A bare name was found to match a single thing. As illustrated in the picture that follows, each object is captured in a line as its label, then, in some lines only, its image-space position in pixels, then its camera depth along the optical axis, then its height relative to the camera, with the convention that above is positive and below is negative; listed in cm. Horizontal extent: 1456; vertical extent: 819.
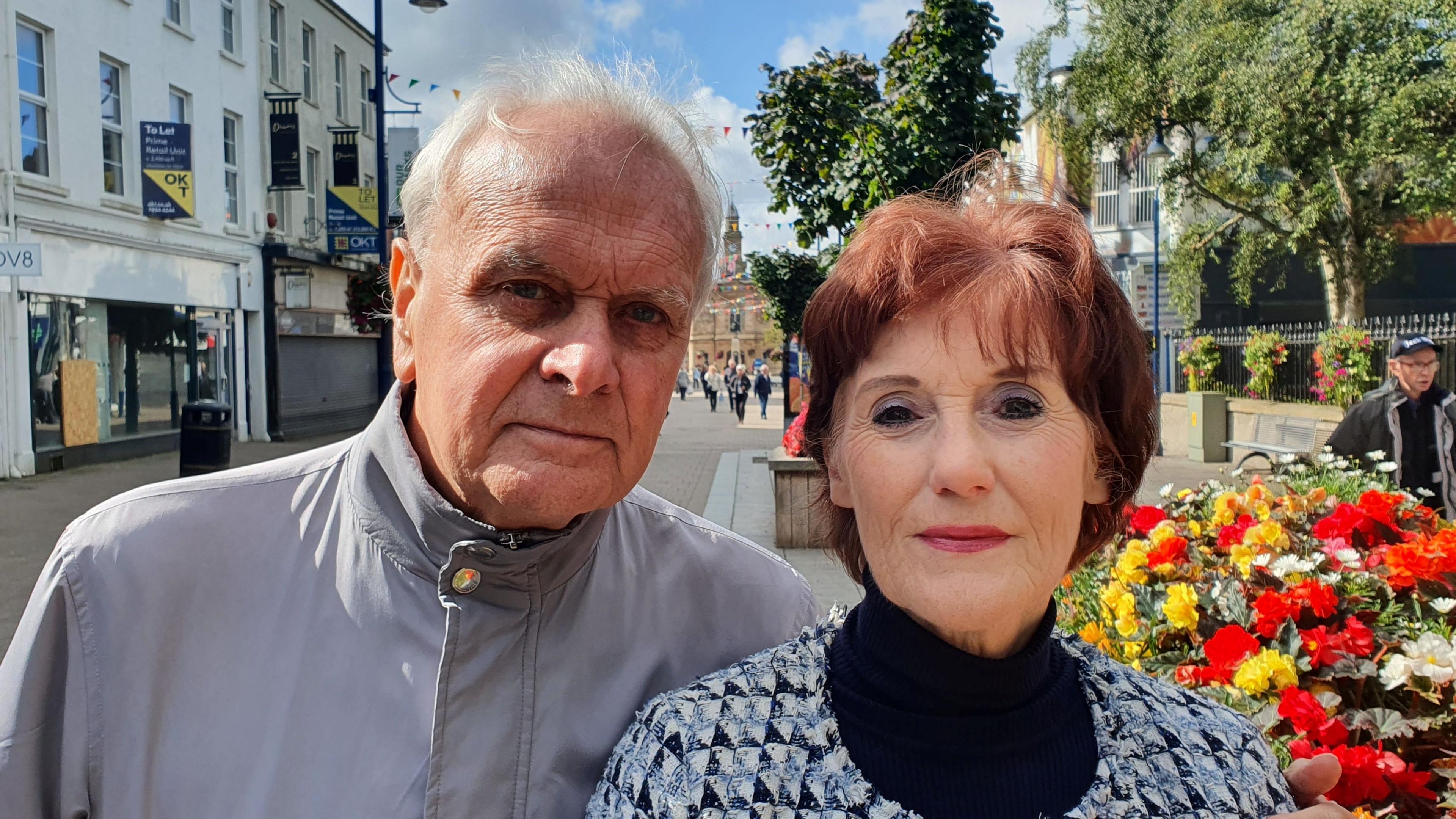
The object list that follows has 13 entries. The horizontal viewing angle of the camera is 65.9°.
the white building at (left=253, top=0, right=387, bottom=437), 2256 +270
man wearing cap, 674 -39
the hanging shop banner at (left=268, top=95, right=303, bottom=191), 2153 +433
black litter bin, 976 -58
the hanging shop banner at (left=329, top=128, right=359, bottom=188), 2119 +388
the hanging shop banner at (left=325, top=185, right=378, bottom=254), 2028 +275
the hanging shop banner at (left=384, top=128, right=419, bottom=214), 1797 +363
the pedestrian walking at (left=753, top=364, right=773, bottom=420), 3288 -69
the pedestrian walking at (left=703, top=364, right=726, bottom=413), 3612 -62
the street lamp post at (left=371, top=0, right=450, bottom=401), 1599 +341
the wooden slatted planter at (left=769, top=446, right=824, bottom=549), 897 -107
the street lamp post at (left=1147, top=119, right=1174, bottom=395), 1822 +257
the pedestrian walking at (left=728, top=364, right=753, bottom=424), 3058 -64
